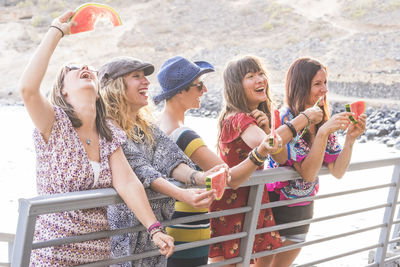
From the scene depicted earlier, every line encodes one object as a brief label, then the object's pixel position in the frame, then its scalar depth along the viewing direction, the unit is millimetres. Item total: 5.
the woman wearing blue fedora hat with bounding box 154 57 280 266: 5277
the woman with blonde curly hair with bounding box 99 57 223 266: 5042
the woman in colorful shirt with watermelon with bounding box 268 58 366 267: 5700
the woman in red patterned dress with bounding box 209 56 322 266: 5537
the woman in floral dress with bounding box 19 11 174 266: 4856
